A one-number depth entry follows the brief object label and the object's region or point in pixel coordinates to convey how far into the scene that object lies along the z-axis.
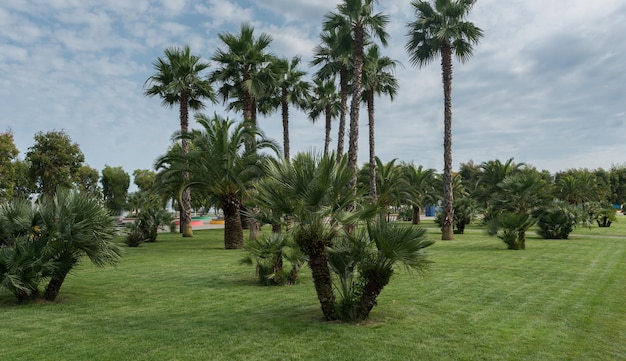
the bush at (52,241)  8.15
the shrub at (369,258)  6.49
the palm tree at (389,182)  36.56
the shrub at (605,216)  34.94
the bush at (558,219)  23.39
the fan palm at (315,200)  6.72
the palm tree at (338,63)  25.54
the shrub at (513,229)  18.08
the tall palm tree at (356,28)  22.61
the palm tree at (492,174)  35.56
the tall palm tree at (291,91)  32.94
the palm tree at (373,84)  28.95
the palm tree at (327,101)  36.66
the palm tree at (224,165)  19.62
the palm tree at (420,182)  41.44
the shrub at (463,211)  29.25
